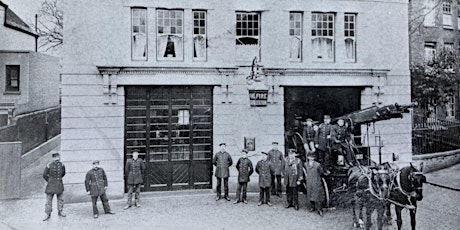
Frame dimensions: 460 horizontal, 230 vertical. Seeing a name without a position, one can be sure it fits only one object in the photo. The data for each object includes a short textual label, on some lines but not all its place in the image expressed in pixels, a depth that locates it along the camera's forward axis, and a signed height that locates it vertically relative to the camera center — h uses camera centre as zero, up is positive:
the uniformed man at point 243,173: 12.90 -1.75
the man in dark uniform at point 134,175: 12.33 -1.76
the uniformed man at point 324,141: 12.55 -0.66
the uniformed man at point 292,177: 12.11 -1.78
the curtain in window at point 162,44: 14.03 +2.79
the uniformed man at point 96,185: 11.39 -1.94
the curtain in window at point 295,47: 14.82 +2.86
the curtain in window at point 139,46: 13.84 +2.68
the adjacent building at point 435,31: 23.73 +5.82
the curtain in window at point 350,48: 15.10 +2.88
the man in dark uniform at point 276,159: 13.24 -1.31
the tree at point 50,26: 14.91 +4.47
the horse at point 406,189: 9.18 -1.66
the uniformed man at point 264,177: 12.59 -1.85
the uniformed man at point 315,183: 11.47 -1.86
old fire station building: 13.21 +1.61
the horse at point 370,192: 9.47 -1.81
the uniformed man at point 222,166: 13.24 -1.56
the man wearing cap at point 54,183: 11.08 -1.84
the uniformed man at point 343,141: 12.08 -0.62
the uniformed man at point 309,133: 13.27 -0.41
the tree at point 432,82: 19.42 +2.02
